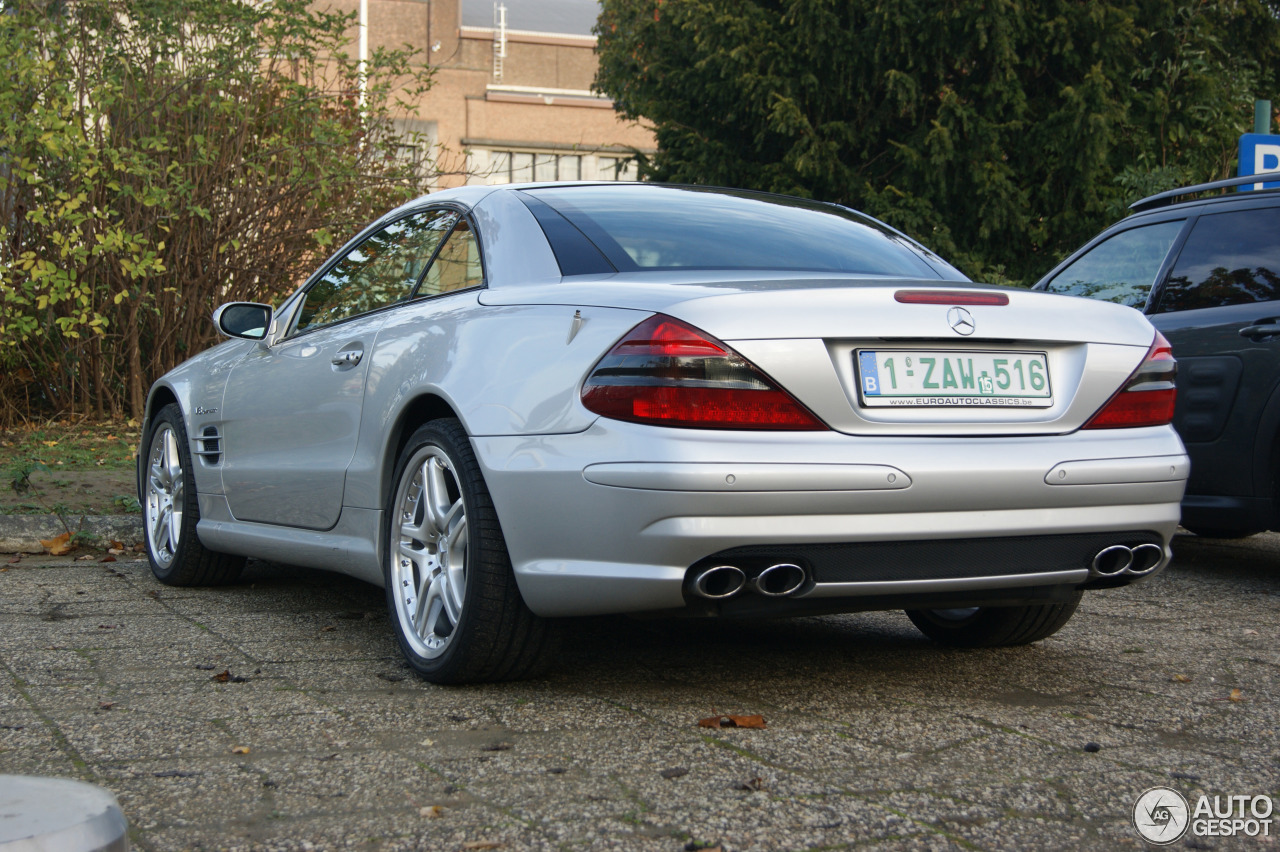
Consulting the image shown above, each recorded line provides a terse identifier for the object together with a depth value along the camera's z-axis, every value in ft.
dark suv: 17.62
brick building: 107.76
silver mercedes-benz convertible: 9.87
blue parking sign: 31.71
